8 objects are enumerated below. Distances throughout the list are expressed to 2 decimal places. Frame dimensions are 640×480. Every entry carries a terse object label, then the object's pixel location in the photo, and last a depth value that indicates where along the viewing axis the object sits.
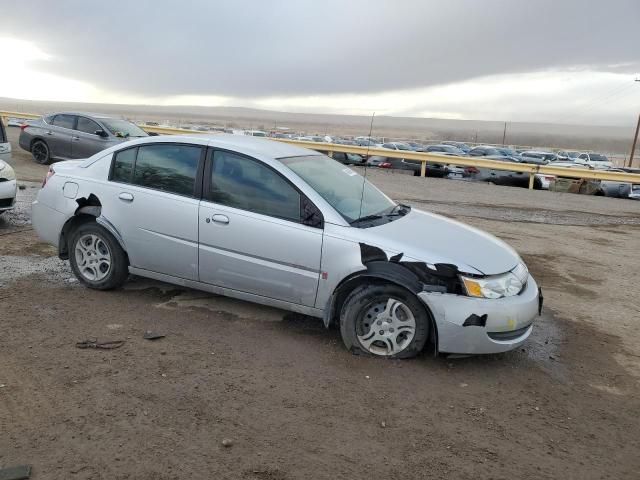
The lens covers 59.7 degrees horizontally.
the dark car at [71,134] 14.09
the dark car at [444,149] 35.63
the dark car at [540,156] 36.61
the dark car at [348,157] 23.72
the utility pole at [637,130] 49.56
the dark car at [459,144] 51.29
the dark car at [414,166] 21.98
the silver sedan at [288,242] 4.17
